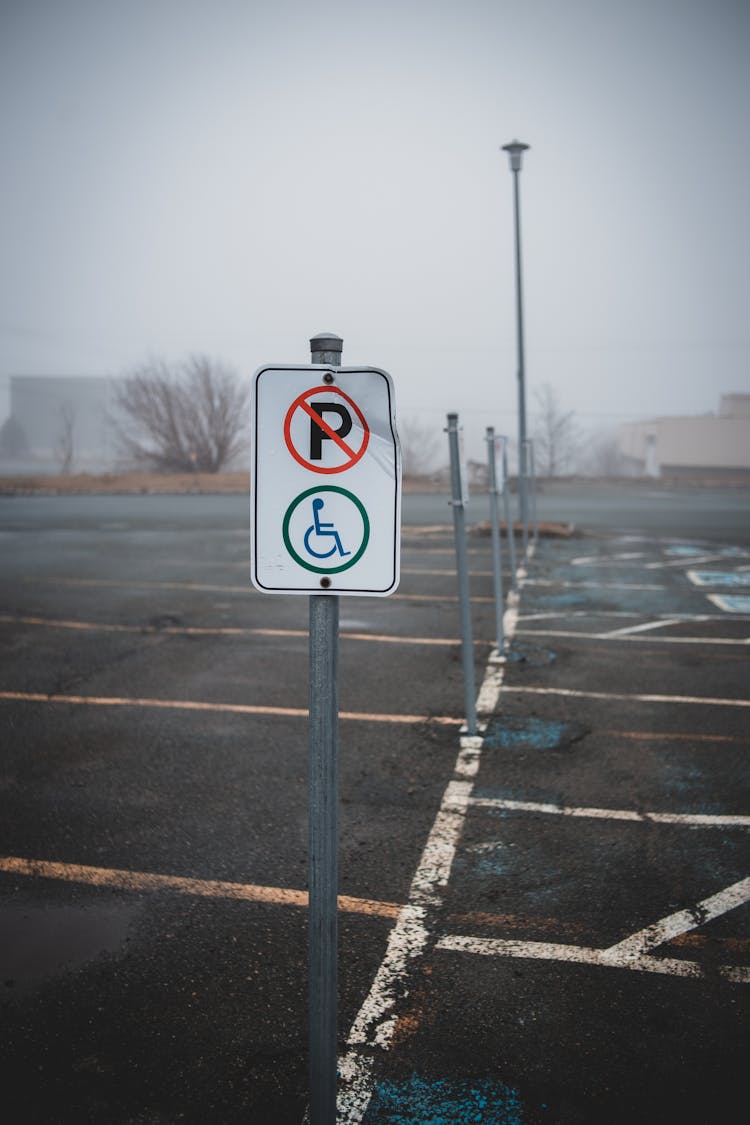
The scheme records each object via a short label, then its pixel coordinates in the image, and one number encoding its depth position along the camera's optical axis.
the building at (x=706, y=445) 79.94
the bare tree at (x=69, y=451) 59.42
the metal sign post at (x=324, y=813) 1.75
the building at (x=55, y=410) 153.50
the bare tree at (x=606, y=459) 108.56
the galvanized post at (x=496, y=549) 7.63
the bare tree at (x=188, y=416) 49.16
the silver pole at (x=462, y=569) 5.41
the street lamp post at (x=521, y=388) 15.09
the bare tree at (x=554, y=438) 73.81
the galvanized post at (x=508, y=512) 8.79
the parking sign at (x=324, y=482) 1.75
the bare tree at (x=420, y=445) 94.56
